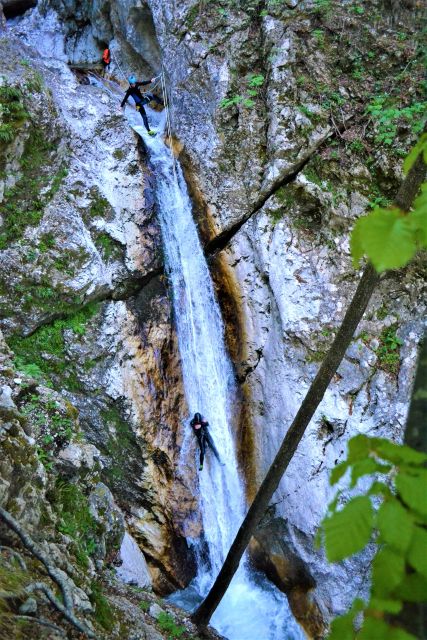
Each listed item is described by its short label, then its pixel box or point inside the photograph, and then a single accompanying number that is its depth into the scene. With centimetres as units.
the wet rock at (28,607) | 317
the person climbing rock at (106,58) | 1440
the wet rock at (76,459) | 560
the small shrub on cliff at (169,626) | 579
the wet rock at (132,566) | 695
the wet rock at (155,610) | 598
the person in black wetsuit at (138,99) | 1183
